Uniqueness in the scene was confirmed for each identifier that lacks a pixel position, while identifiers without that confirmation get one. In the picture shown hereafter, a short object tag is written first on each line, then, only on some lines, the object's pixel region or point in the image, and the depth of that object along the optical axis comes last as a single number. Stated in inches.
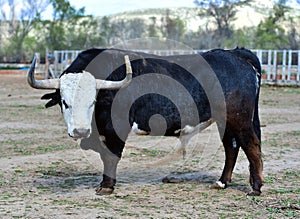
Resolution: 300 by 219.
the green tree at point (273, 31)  1588.2
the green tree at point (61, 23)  1830.7
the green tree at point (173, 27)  2352.4
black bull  251.9
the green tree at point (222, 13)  1900.8
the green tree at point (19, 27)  2000.5
